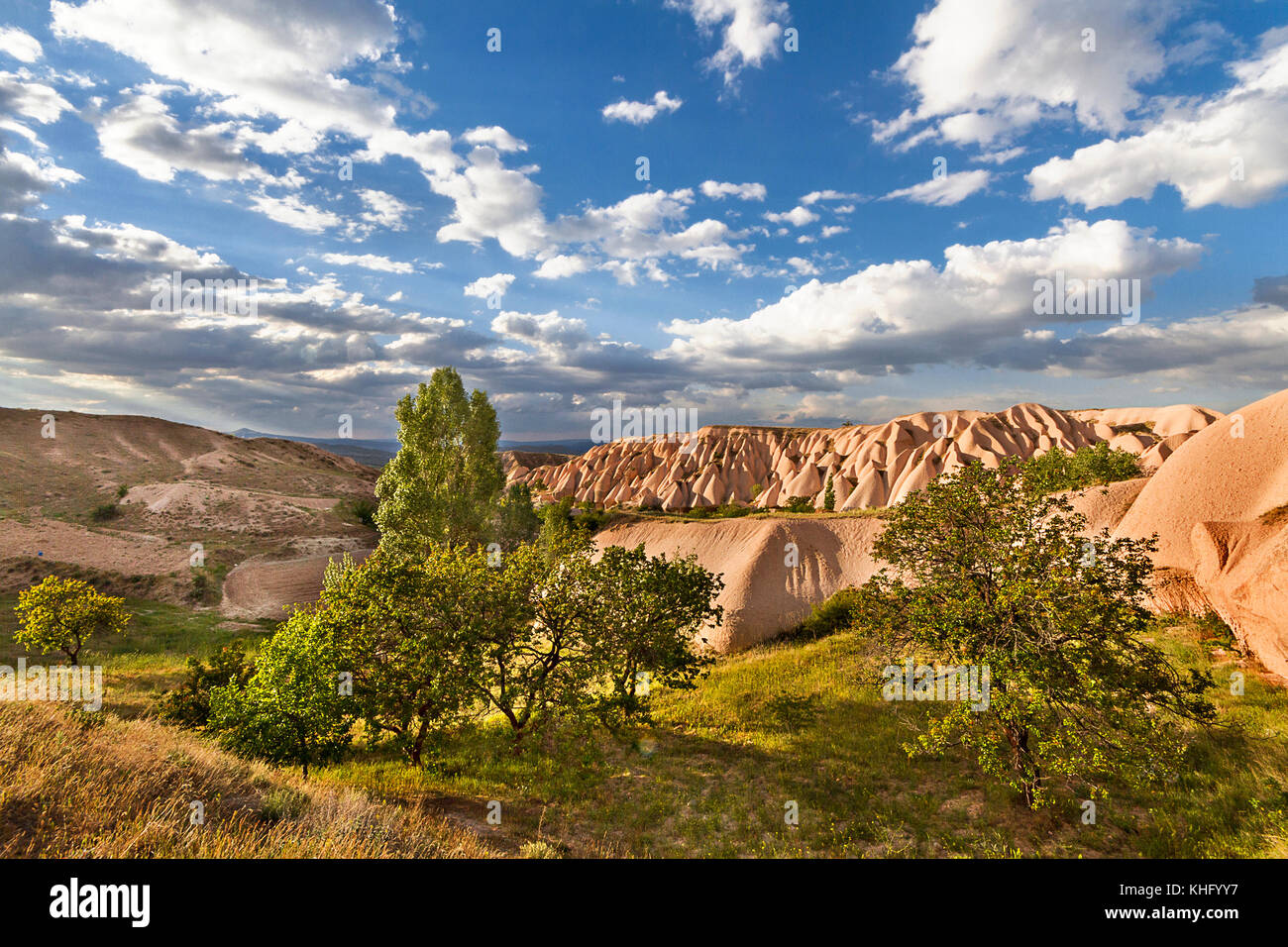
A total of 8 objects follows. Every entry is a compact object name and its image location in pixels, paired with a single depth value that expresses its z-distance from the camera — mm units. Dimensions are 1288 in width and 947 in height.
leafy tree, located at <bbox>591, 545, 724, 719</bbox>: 18438
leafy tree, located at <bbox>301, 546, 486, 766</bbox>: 15797
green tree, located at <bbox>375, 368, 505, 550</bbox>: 37062
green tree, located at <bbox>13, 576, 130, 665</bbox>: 25141
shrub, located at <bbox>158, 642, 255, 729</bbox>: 20250
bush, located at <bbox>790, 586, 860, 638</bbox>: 30875
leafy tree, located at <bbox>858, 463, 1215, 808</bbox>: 10977
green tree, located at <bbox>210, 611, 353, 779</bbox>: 15062
